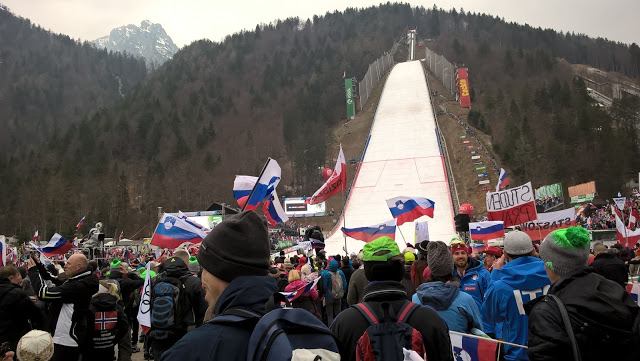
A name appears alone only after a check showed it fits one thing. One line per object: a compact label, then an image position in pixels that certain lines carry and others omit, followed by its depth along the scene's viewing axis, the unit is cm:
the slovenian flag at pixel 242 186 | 1045
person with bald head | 514
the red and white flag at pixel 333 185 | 1711
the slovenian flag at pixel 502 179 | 1707
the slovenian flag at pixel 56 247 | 1196
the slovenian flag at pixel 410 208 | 1770
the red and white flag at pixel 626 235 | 1273
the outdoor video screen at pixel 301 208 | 5003
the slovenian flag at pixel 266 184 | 732
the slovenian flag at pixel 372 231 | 1416
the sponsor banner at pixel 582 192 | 3481
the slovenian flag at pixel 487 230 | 1295
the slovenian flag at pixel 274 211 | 1087
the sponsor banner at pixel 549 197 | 3373
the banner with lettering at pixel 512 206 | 1171
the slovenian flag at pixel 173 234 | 911
